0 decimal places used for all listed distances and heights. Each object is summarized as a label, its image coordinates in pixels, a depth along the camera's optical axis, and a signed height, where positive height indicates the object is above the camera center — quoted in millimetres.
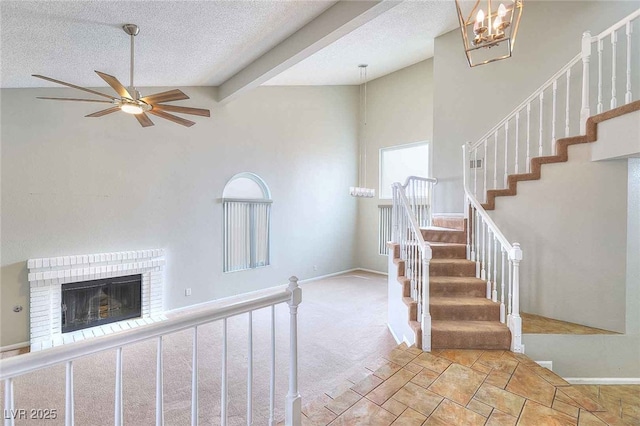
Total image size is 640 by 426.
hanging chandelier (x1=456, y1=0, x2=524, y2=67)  2141 +1292
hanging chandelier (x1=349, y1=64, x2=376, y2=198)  8109 +1732
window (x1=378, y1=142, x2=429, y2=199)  7098 +1094
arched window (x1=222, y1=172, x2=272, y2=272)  5879 -241
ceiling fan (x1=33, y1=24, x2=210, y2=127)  2760 +1029
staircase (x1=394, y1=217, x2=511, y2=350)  3088 -1011
